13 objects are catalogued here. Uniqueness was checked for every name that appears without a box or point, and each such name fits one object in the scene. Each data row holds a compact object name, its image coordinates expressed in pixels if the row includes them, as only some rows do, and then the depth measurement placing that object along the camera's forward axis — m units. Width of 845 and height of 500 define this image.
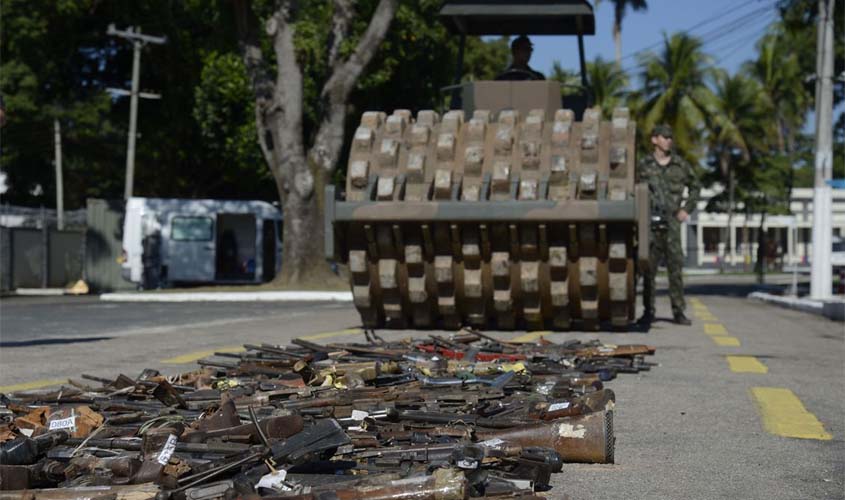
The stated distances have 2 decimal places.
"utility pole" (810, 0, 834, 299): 23.42
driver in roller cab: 13.58
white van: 40.34
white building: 83.34
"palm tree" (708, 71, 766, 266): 66.56
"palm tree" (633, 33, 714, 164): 64.75
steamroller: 10.81
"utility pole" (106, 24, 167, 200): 40.12
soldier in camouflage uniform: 13.56
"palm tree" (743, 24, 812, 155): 74.19
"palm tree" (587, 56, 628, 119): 65.75
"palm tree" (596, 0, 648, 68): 80.06
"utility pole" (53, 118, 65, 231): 48.28
